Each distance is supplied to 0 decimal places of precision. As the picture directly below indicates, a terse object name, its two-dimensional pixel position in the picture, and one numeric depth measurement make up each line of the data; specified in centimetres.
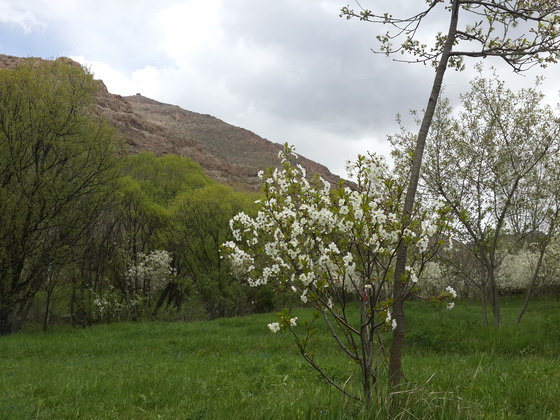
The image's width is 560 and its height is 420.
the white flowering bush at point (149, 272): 2569
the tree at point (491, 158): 1338
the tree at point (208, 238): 2578
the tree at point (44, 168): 1725
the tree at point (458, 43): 396
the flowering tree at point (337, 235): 365
